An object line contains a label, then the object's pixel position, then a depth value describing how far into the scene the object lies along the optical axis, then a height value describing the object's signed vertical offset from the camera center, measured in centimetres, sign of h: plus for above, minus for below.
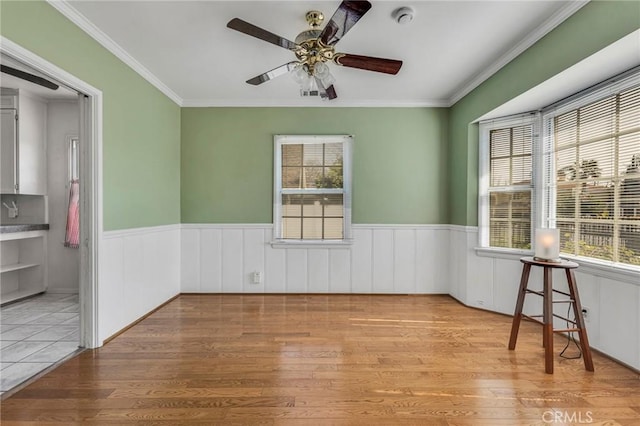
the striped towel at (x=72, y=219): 392 -16
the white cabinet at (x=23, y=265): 370 -74
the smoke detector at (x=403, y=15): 207 +137
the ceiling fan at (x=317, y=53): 183 +110
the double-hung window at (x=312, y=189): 391 +26
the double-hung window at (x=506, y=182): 312 +30
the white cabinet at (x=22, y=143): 359 +79
